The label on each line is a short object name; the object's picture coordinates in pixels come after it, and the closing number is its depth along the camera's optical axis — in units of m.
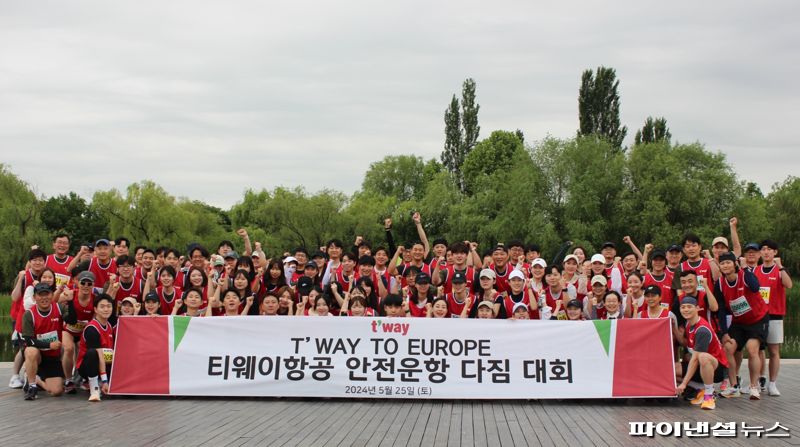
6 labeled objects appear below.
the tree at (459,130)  61.47
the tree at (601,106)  49.78
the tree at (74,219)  52.38
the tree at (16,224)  40.09
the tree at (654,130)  52.09
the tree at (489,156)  57.62
